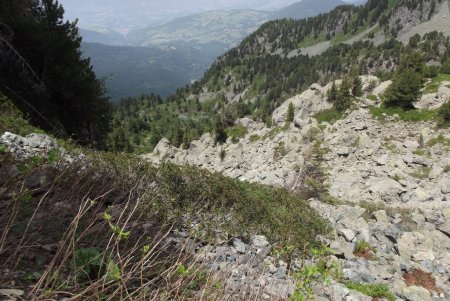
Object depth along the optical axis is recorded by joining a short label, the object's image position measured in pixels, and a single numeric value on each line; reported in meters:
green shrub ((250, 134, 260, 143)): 37.72
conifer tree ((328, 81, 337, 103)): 38.77
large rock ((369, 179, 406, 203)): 16.09
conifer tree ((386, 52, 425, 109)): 27.89
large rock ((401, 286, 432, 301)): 7.54
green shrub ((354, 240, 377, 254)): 10.22
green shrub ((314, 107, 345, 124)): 32.84
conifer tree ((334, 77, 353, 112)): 33.94
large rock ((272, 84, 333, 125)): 38.12
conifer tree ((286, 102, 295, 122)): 43.25
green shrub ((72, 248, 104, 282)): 2.72
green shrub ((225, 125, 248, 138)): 49.95
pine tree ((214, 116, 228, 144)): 50.03
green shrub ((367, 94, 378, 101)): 32.34
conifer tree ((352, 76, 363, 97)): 37.70
